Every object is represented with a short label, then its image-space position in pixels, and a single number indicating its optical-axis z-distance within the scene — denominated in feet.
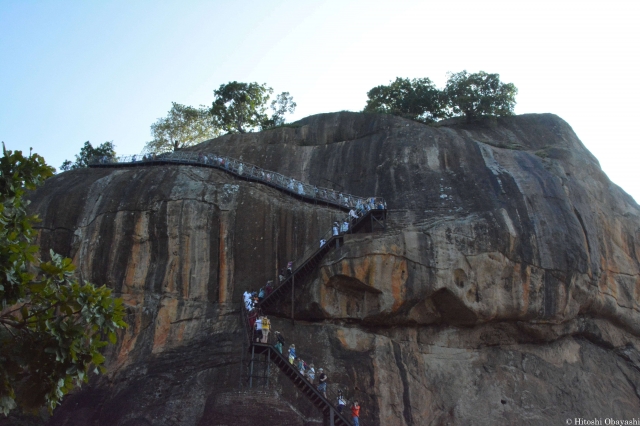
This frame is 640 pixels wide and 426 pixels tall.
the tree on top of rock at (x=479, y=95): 138.31
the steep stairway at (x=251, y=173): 107.86
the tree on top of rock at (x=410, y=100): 148.77
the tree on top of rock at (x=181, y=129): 167.43
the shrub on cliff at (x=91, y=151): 150.89
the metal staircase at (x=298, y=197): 80.43
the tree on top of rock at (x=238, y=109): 162.61
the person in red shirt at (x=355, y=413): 81.10
